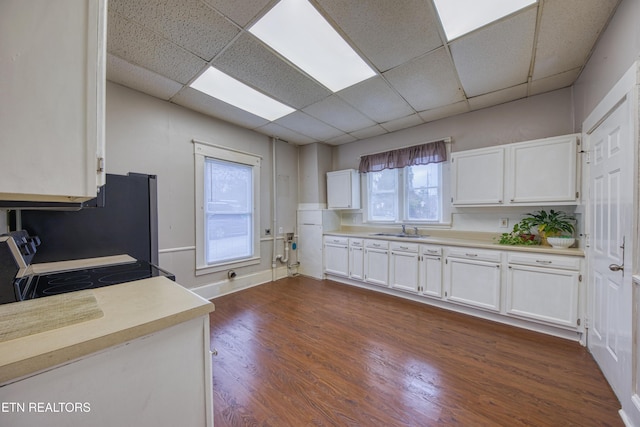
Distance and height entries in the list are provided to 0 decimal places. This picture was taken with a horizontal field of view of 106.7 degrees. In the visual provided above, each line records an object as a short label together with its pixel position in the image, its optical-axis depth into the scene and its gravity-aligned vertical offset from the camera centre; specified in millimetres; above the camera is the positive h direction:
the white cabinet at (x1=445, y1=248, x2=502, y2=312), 2699 -780
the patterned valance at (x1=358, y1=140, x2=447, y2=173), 3561 +905
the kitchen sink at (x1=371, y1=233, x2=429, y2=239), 3670 -379
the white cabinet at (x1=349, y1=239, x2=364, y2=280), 3939 -790
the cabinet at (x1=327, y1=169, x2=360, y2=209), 4434 +432
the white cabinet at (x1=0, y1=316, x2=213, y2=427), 667 -573
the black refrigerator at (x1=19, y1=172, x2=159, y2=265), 1787 -116
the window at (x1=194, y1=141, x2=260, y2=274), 3383 +61
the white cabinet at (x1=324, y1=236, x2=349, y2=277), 4160 -784
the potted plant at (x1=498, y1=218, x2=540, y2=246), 2768 -289
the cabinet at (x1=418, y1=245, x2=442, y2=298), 3119 -793
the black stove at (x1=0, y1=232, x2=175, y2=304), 1068 -391
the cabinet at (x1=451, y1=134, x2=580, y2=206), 2463 +446
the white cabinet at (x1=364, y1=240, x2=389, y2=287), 3641 -787
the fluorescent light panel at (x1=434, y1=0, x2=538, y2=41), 1649 +1450
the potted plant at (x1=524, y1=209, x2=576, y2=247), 2588 -126
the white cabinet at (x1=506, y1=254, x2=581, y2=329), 2295 -775
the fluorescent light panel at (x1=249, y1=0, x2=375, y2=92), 1738 +1430
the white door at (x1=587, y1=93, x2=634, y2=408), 1477 -239
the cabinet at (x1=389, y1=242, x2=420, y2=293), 3335 -784
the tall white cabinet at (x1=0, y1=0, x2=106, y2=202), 684 +350
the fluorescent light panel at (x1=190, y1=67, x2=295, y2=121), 2531 +1412
